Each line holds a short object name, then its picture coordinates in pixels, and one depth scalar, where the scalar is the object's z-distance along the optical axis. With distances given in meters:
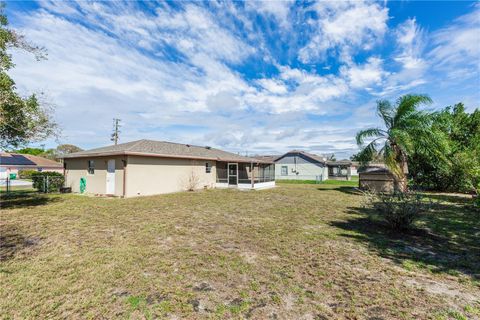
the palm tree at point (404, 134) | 15.88
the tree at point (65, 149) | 57.97
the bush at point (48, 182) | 16.78
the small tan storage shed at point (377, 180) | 18.52
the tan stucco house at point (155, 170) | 14.19
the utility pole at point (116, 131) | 33.08
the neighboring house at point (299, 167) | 34.16
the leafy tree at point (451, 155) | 17.41
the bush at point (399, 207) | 7.07
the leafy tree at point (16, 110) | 9.11
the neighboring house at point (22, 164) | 28.54
